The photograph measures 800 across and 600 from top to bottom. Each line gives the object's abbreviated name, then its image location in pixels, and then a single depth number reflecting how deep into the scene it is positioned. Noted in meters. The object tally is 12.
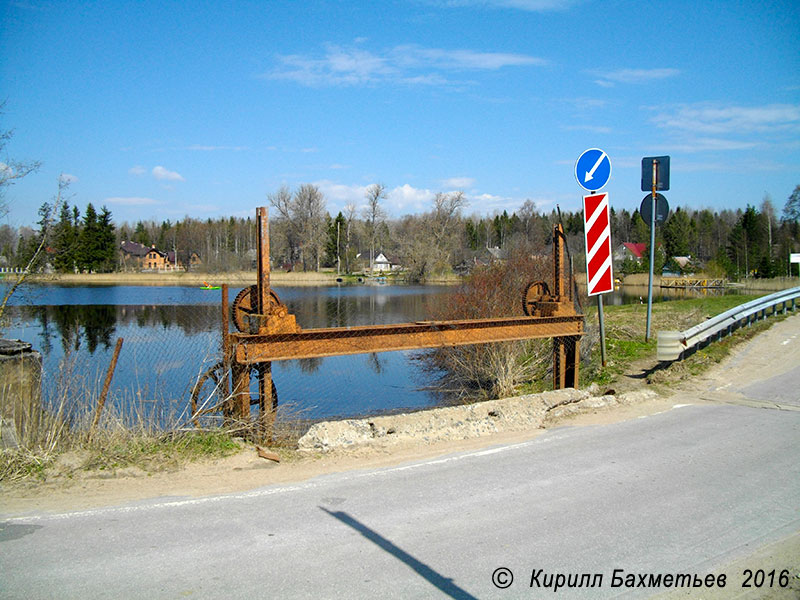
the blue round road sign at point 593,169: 10.83
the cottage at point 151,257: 111.46
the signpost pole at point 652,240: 13.11
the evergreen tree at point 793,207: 77.31
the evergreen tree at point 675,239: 91.00
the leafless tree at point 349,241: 101.88
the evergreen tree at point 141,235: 133.25
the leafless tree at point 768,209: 96.96
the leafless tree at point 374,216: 105.69
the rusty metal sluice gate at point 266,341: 7.45
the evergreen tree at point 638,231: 110.81
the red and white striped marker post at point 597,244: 10.74
